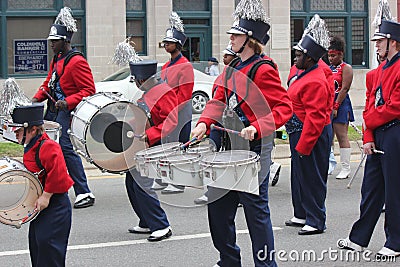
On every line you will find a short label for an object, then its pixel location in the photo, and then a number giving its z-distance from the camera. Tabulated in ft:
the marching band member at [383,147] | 22.76
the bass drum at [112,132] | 24.66
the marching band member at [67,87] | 30.99
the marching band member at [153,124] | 24.36
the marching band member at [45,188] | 19.27
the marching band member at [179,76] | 25.01
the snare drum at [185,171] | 19.20
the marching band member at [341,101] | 35.24
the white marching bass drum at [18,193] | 19.06
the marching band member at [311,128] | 25.73
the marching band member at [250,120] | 20.24
